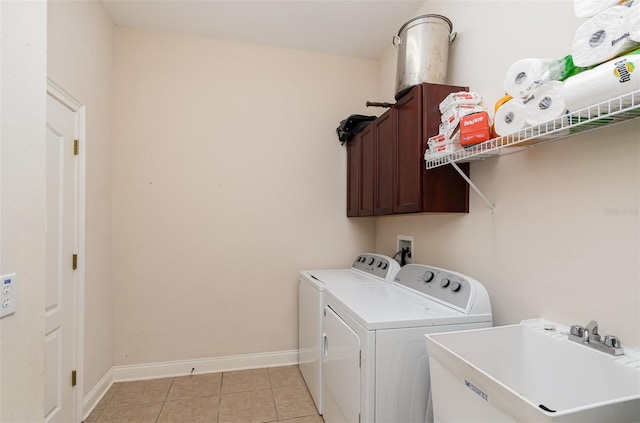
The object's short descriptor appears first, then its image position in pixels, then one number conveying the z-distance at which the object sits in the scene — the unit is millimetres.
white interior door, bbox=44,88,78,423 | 1740
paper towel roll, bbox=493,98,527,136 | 1147
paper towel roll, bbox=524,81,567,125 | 1014
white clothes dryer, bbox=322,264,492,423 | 1364
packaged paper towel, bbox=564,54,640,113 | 814
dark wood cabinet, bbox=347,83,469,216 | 1759
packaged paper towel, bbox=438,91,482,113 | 1566
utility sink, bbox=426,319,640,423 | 769
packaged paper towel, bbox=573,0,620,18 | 933
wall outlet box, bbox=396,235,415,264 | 2426
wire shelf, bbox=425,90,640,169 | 872
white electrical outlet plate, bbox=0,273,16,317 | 893
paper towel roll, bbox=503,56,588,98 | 1074
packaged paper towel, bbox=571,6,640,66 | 864
